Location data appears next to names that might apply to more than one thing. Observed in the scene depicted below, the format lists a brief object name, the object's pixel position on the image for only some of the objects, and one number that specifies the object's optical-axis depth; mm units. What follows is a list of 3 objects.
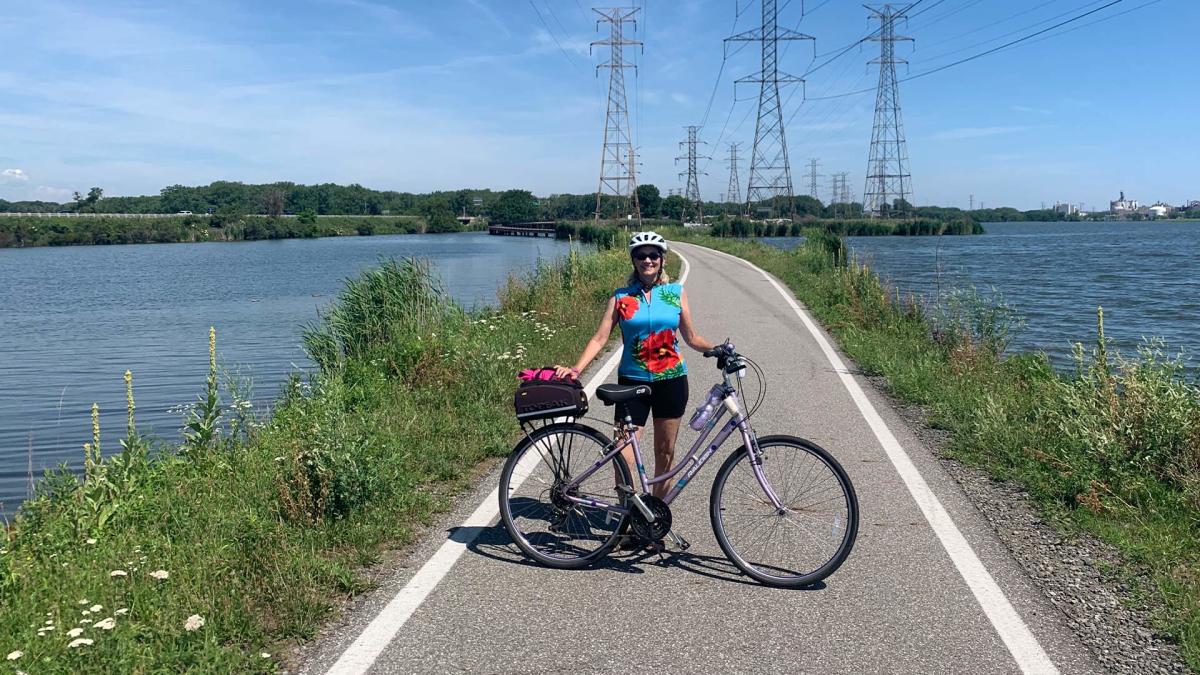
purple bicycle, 4914
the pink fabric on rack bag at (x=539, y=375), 5104
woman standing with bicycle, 5172
